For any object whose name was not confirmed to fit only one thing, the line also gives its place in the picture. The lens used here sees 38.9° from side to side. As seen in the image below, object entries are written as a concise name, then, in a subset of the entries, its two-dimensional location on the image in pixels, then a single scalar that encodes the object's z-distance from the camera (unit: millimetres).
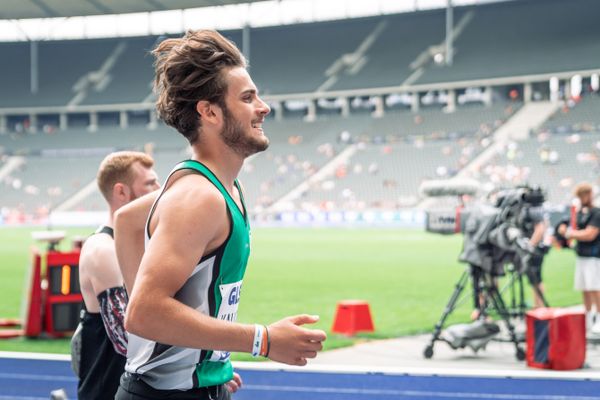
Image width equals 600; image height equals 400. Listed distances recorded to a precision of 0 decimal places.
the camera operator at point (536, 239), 7613
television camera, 7453
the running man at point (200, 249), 1948
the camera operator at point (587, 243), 9039
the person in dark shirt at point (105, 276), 3246
